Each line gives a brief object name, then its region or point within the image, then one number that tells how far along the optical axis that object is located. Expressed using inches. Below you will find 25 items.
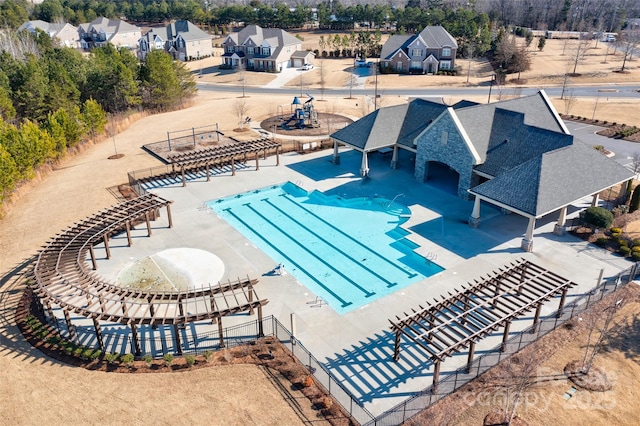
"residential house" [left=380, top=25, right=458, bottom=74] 3836.1
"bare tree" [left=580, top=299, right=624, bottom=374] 872.9
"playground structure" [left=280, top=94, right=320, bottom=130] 2403.2
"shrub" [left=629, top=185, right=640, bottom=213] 1449.3
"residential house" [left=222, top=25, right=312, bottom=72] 4315.9
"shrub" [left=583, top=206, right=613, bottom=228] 1309.1
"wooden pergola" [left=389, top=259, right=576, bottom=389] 848.9
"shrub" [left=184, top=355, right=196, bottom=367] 898.1
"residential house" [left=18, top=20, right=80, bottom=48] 5629.9
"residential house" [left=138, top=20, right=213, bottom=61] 4874.0
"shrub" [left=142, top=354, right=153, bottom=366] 898.7
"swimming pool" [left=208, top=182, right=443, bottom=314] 1179.3
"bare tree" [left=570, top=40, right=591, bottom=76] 3769.7
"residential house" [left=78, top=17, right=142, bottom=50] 5620.1
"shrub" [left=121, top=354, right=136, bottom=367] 895.1
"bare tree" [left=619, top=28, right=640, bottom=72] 4055.1
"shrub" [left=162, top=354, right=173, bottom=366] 894.4
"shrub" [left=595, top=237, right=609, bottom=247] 1288.1
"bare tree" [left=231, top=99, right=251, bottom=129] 2480.6
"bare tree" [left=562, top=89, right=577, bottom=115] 2609.7
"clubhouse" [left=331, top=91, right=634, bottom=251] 1283.2
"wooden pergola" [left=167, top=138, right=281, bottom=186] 1738.4
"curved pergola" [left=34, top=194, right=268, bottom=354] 923.5
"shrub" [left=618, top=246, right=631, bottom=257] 1242.6
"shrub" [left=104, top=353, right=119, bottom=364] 898.1
